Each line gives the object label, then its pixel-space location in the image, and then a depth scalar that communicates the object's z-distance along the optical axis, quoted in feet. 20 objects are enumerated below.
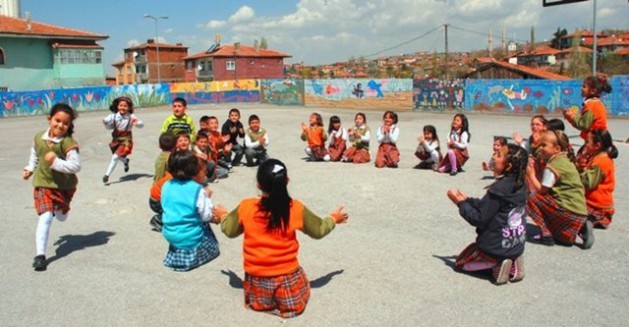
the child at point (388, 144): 36.11
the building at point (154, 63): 280.51
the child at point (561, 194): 18.56
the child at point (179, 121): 31.04
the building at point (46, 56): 151.64
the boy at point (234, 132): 37.65
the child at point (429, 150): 34.58
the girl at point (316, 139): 39.29
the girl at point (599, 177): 20.27
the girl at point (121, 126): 31.78
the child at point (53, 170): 17.54
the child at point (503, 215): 15.16
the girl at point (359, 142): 38.24
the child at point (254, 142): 37.47
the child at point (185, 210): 16.65
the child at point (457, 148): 33.14
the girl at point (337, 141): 39.34
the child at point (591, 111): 27.02
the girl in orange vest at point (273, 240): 13.46
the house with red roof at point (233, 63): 253.65
